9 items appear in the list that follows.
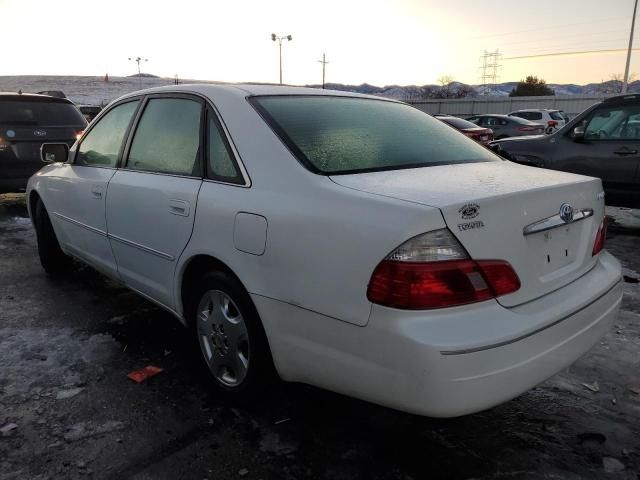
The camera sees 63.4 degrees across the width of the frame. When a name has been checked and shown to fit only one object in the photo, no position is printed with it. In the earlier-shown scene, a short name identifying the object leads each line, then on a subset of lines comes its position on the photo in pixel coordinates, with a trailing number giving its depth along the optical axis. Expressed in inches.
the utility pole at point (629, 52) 1426.6
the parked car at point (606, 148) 259.9
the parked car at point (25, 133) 289.7
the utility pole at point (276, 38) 2000.5
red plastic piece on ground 117.2
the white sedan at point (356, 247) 71.0
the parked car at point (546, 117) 846.9
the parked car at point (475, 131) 585.3
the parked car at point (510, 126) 716.5
